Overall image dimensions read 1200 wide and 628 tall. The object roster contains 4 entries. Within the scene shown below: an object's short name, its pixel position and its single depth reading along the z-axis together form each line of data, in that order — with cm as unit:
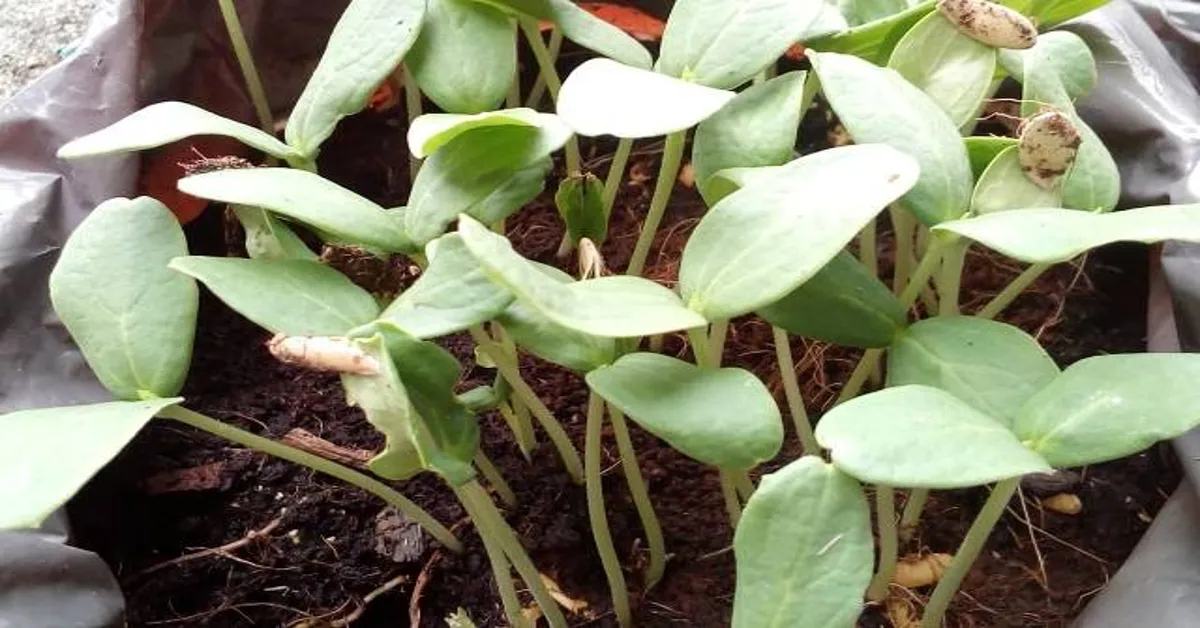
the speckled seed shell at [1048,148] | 20
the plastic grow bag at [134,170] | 23
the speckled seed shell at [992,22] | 22
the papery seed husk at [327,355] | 18
